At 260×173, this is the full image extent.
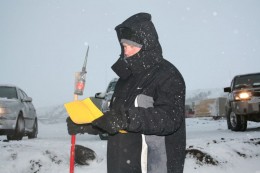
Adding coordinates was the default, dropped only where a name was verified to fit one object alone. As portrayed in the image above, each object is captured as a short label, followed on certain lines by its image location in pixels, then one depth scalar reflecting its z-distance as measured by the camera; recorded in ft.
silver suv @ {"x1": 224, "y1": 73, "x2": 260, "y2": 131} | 37.52
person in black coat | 6.01
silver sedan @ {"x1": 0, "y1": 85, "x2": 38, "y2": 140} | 32.22
